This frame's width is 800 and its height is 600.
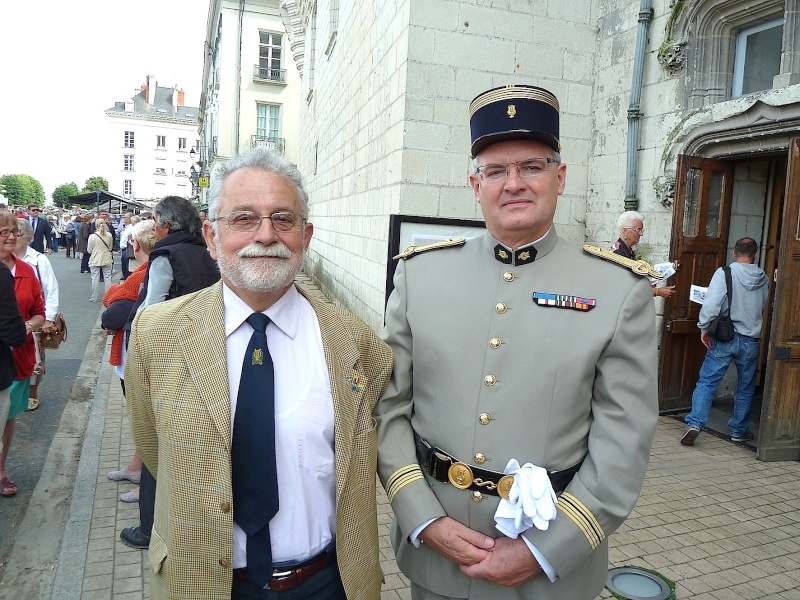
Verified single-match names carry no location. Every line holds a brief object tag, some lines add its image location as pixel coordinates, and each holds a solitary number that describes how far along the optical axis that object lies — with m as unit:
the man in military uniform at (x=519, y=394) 1.67
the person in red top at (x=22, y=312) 4.24
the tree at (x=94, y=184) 78.44
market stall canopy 24.66
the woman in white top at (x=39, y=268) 5.44
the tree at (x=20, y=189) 83.88
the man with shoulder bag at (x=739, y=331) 5.54
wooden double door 4.88
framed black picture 5.52
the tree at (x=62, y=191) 84.61
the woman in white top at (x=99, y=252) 12.61
